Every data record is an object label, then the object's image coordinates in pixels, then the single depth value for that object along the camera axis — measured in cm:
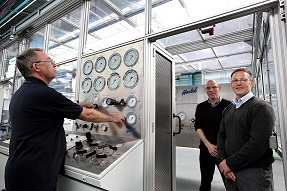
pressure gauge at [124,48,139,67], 151
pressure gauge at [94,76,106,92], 169
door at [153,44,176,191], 154
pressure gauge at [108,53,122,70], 161
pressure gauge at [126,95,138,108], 144
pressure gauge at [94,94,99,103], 170
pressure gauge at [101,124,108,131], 157
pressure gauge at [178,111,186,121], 375
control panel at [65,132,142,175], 107
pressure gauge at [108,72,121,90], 158
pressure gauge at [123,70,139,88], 148
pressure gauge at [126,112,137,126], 142
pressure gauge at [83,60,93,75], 182
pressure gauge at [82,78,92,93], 179
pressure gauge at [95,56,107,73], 172
